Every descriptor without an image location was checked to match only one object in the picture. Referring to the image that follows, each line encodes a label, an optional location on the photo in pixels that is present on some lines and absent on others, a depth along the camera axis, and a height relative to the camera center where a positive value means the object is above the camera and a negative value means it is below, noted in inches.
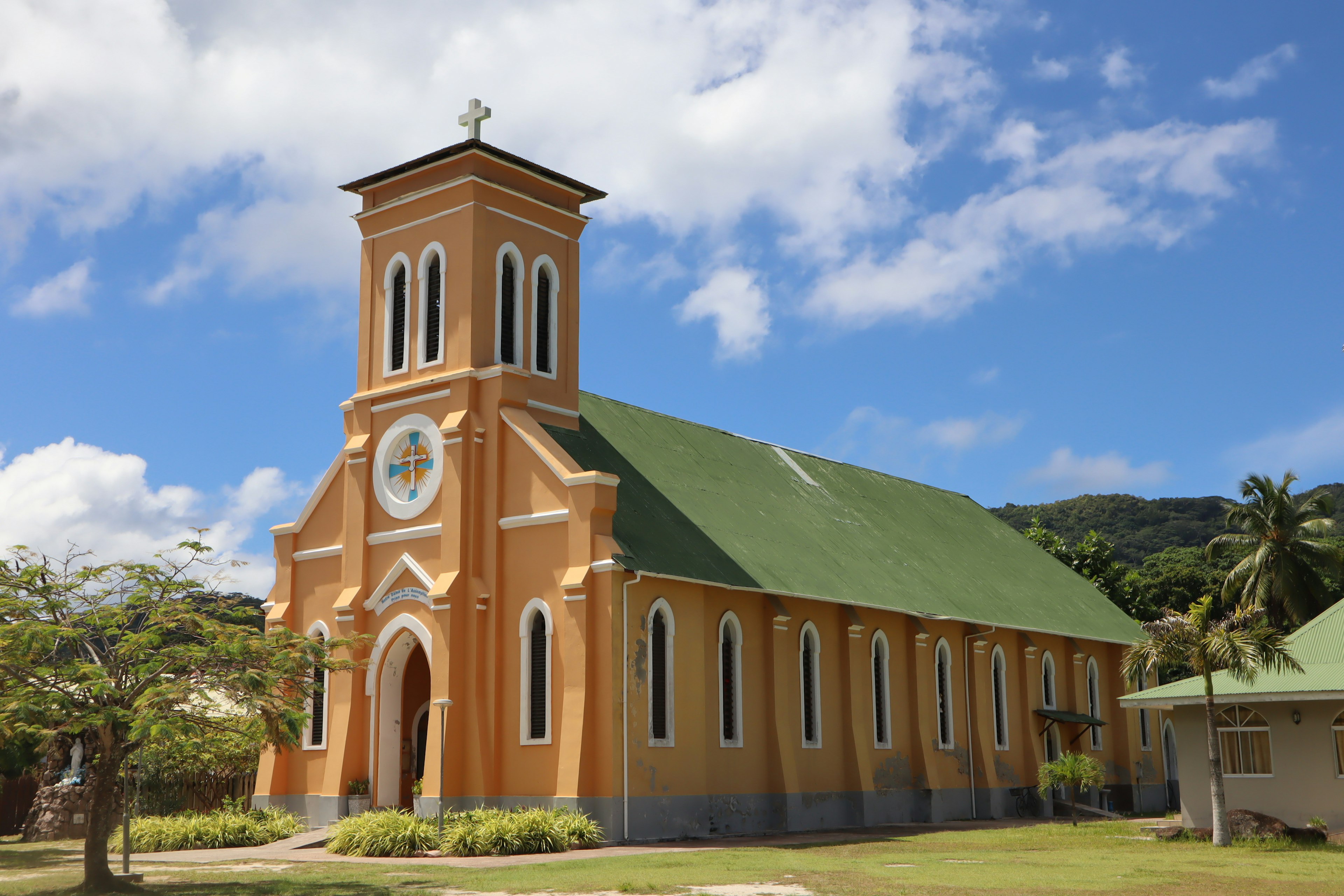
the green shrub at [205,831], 1028.5 -73.6
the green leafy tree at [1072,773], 1302.9 -48.3
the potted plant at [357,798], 1107.3 -52.4
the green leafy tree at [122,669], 663.8 +36.6
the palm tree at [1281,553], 2086.6 +265.0
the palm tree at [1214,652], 980.6 +52.6
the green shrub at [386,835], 920.3 -70.1
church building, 1035.3 +114.9
